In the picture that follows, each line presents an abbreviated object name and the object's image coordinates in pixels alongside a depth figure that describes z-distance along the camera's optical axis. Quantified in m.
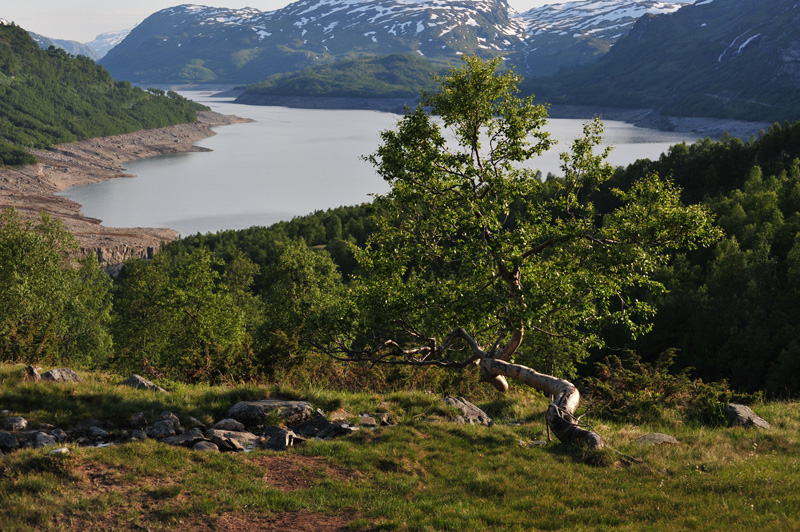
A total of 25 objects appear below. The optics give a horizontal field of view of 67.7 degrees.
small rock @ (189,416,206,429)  16.36
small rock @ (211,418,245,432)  16.37
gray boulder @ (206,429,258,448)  15.23
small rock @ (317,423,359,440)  16.53
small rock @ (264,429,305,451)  15.33
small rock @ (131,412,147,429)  16.09
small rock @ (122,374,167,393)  19.47
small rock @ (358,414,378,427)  17.75
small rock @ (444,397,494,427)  18.64
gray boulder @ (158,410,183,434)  15.77
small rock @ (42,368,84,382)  18.69
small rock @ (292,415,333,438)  16.86
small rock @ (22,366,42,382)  18.22
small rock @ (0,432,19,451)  13.66
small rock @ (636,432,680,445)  15.83
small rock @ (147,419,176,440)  15.14
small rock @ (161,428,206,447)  14.74
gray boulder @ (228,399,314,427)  17.28
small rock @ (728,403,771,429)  17.31
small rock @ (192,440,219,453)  14.48
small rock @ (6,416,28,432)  14.89
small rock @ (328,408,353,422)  18.12
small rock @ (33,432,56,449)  13.83
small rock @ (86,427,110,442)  15.16
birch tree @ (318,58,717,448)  17.22
